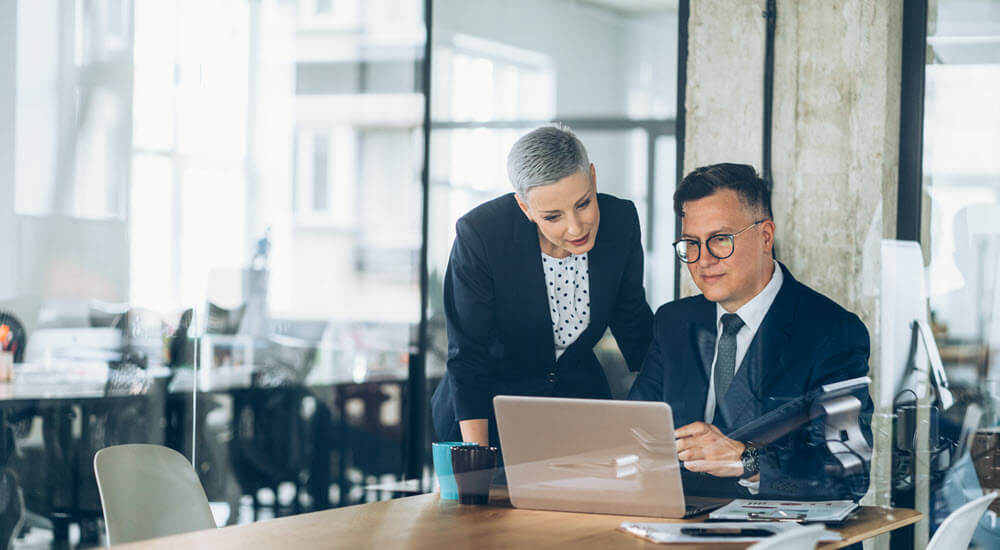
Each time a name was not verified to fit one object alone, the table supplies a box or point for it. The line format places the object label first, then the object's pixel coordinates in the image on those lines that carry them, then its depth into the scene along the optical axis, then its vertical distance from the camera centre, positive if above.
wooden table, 2.57 -0.64
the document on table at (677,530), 2.61 -0.62
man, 3.98 -0.31
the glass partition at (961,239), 4.36 +0.10
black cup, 3.12 -0.57
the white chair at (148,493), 3.28 -0.70
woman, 4.40 -0.12
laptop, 2.92 -0.50
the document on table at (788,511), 2.88 -0.63
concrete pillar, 4.35 +0.46
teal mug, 3.15 -0.58
